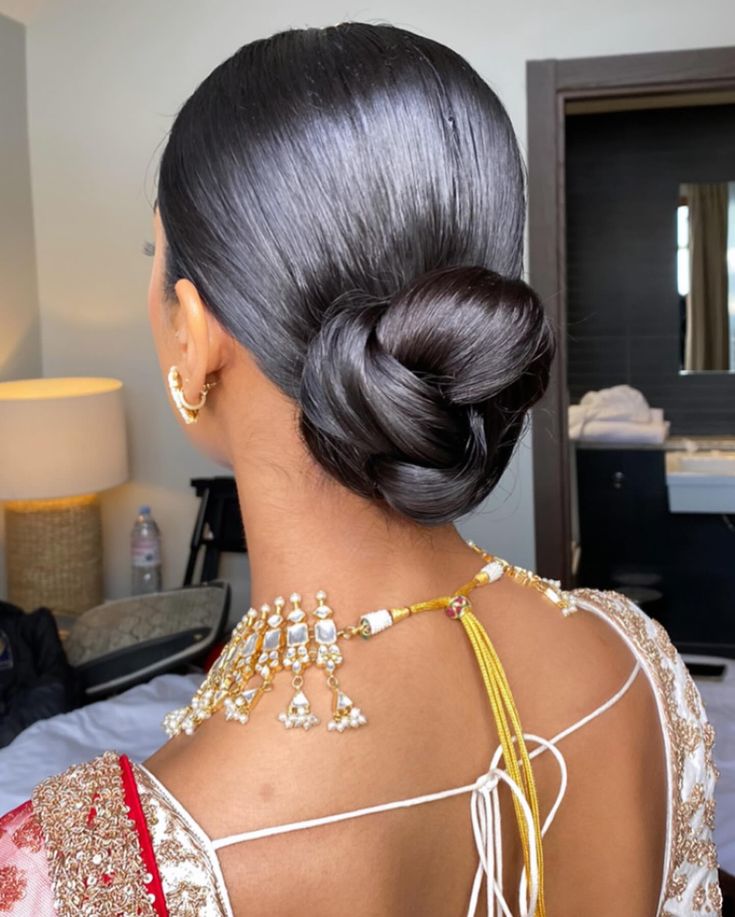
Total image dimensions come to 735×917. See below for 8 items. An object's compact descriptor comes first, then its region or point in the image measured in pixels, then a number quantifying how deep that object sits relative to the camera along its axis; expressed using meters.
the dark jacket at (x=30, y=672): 2.16
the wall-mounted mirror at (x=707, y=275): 4.05
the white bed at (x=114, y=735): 1.75
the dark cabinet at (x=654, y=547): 4.07
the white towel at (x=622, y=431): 3.99
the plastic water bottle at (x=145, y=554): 3.01
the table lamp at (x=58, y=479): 2.57
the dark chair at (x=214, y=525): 3.01
